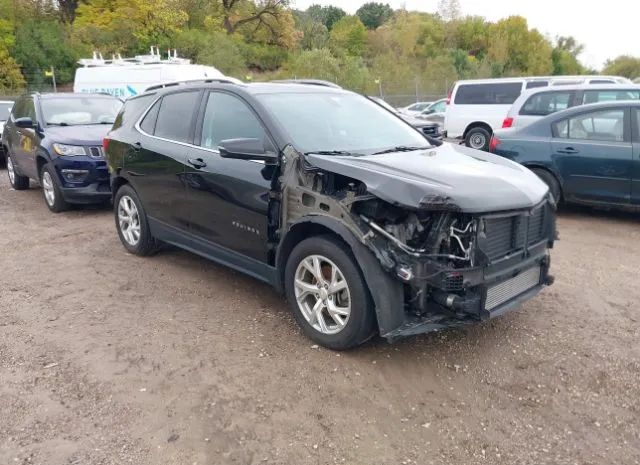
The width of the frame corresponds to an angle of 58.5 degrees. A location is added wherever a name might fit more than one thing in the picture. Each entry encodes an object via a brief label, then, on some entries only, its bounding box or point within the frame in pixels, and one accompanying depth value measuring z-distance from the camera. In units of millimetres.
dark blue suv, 7758
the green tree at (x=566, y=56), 60375
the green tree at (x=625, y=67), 60125
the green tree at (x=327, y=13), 81250
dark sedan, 6672
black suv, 3363
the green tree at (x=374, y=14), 91250
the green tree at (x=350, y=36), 66550
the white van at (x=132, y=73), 15266
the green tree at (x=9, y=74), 34344
